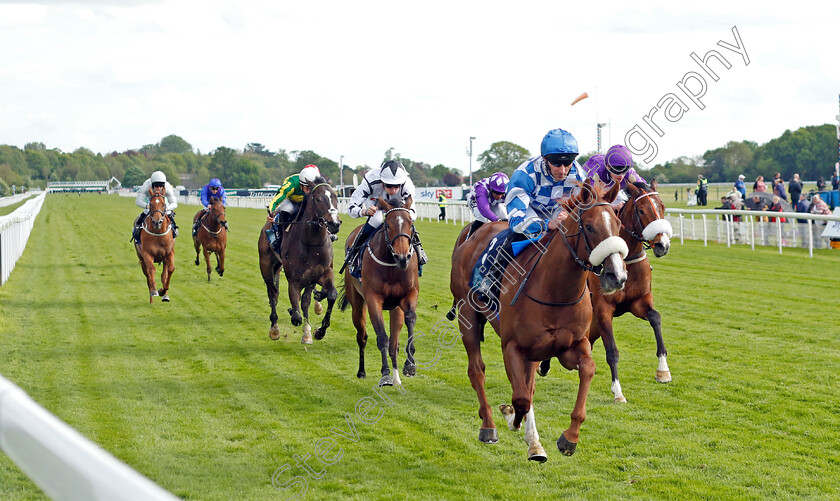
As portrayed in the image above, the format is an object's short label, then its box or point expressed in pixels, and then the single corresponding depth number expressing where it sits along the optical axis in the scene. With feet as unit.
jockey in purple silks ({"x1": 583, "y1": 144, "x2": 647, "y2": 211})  22.04
